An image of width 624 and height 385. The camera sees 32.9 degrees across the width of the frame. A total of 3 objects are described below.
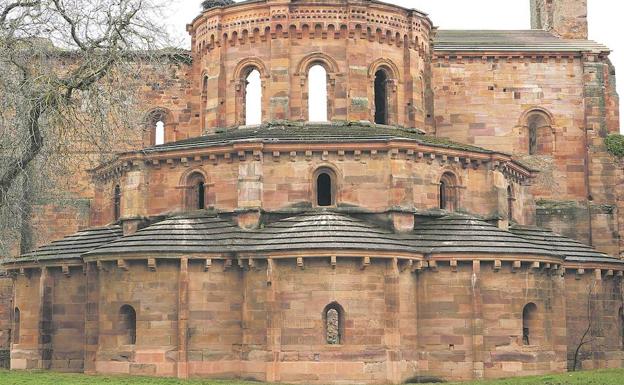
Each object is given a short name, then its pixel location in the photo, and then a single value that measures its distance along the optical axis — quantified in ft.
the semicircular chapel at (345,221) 111.24
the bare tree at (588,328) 135.54
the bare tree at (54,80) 88.12
